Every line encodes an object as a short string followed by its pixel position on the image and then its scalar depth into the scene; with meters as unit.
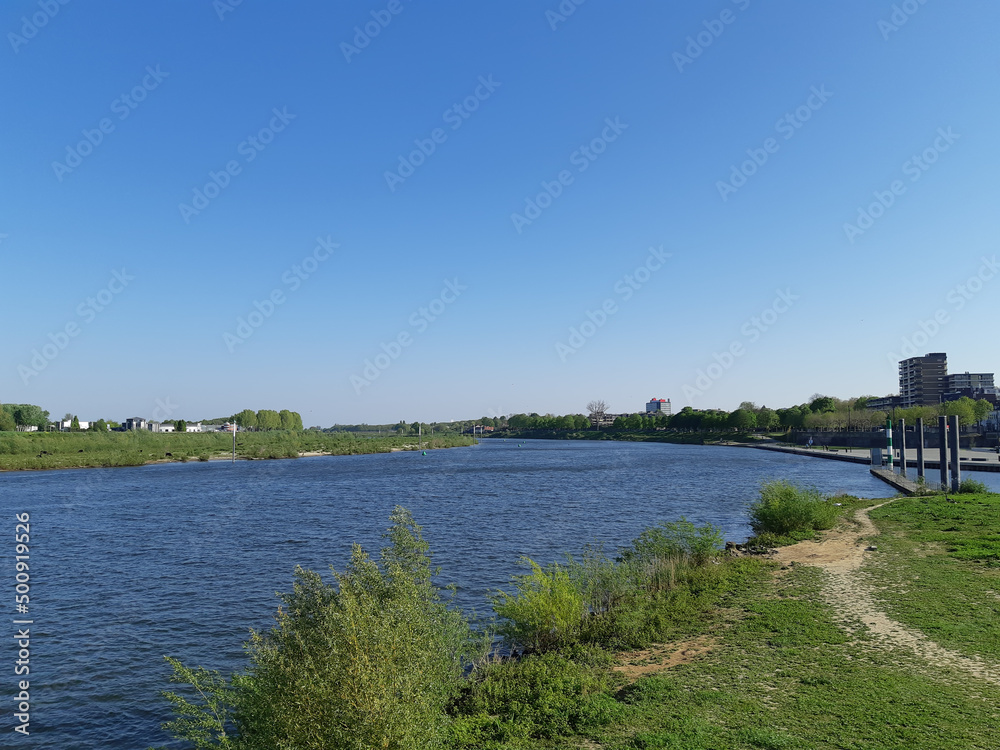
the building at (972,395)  175.82
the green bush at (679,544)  21.34
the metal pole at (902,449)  53.54
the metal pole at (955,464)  34.59
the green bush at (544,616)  14.60
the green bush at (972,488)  35.20
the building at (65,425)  171.38
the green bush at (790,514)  27.44
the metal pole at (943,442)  36.78
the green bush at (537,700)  9.89
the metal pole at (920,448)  46.12
